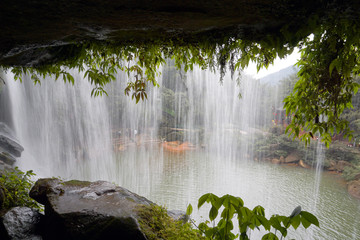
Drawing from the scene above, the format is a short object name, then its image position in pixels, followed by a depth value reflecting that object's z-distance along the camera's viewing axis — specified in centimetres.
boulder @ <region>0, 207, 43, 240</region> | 174
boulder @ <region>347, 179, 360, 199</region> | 784
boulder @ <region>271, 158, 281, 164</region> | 1249
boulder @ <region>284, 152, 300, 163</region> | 1227
